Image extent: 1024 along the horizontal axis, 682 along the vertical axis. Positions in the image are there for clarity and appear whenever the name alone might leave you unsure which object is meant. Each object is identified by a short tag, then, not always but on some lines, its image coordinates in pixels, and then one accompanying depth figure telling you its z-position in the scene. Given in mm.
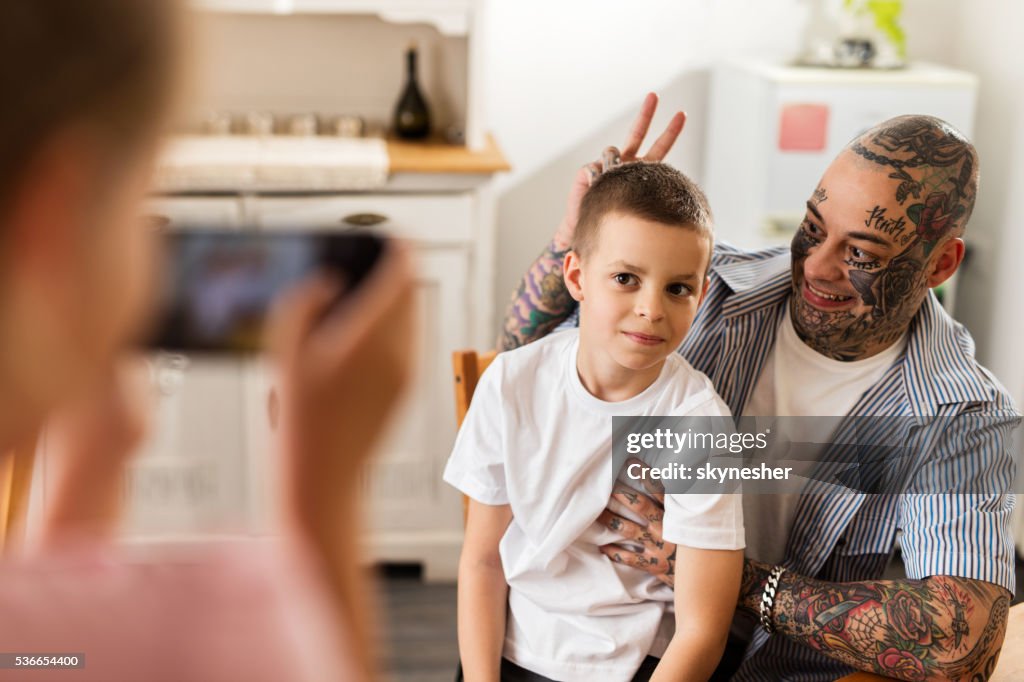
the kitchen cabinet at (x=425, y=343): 2354
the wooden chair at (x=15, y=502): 977
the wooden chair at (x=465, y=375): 1433
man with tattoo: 1159
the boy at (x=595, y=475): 1155
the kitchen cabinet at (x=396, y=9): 2432
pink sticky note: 2619
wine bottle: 2701
